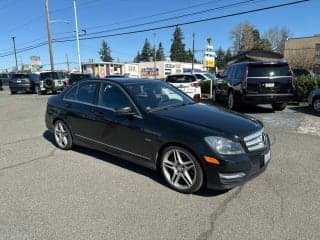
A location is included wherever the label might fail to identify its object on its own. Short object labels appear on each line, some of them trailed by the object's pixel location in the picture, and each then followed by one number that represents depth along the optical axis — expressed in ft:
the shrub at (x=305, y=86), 31.35
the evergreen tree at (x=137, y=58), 346.72
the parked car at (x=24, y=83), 63.17
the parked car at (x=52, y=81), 58.28
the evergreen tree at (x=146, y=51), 333.00
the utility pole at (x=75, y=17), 83.58
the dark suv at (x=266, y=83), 25.77
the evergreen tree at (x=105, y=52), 330.53
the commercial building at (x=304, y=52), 118.32
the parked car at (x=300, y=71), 48.66
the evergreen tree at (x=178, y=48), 309.30
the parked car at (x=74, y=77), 55.91
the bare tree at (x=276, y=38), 204.81
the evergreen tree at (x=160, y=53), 320.53
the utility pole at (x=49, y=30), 75.25
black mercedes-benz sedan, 9.89
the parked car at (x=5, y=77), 106.02
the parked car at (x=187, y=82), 34.20
